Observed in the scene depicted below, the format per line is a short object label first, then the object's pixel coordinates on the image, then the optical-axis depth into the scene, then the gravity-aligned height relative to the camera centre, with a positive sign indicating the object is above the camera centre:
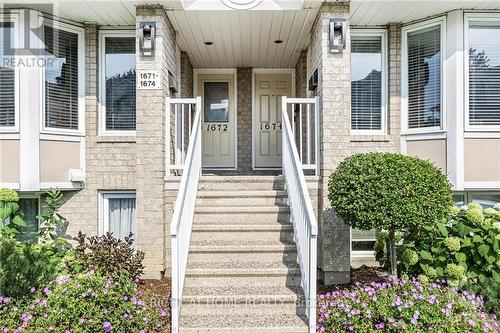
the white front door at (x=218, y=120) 7.79 +0.94
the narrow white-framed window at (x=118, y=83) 5.69 +1.24
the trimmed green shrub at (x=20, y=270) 3.55 -1.01
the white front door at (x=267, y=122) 7.78 +0.89
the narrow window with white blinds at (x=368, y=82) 5.76 +1.27
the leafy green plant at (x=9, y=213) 4.87 -0.62
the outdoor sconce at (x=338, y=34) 4.86 +1.70
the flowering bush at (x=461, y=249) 4.22 -0.97
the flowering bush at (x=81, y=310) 3.35 -1.33
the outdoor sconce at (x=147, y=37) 4.93 +1.68
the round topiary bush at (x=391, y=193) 3.82 -0.28
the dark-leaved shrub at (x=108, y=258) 4.45 -1.12
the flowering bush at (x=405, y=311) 3.26 -1.31
